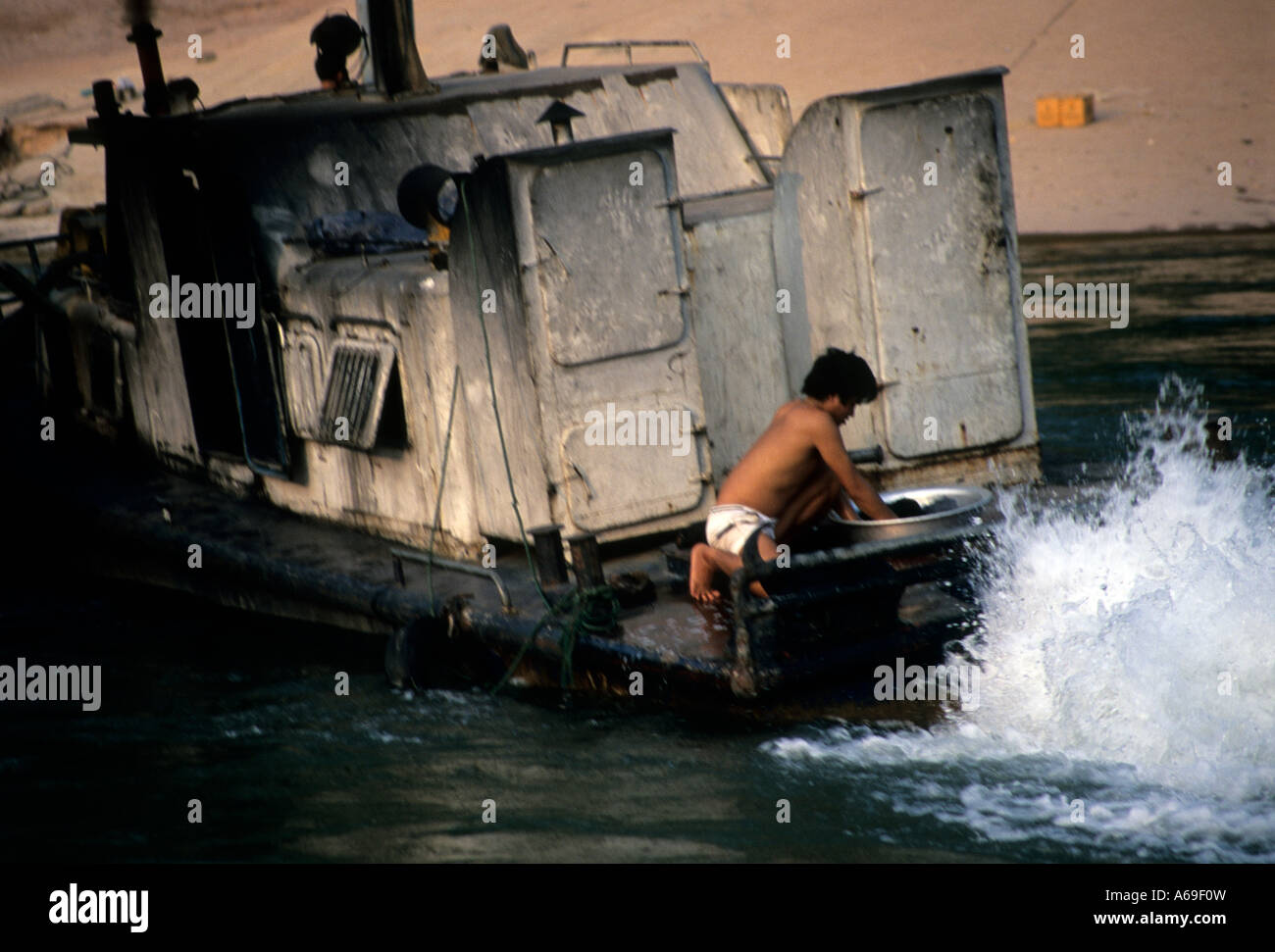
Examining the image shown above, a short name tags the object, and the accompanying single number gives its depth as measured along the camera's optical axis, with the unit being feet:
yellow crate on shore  88.33
